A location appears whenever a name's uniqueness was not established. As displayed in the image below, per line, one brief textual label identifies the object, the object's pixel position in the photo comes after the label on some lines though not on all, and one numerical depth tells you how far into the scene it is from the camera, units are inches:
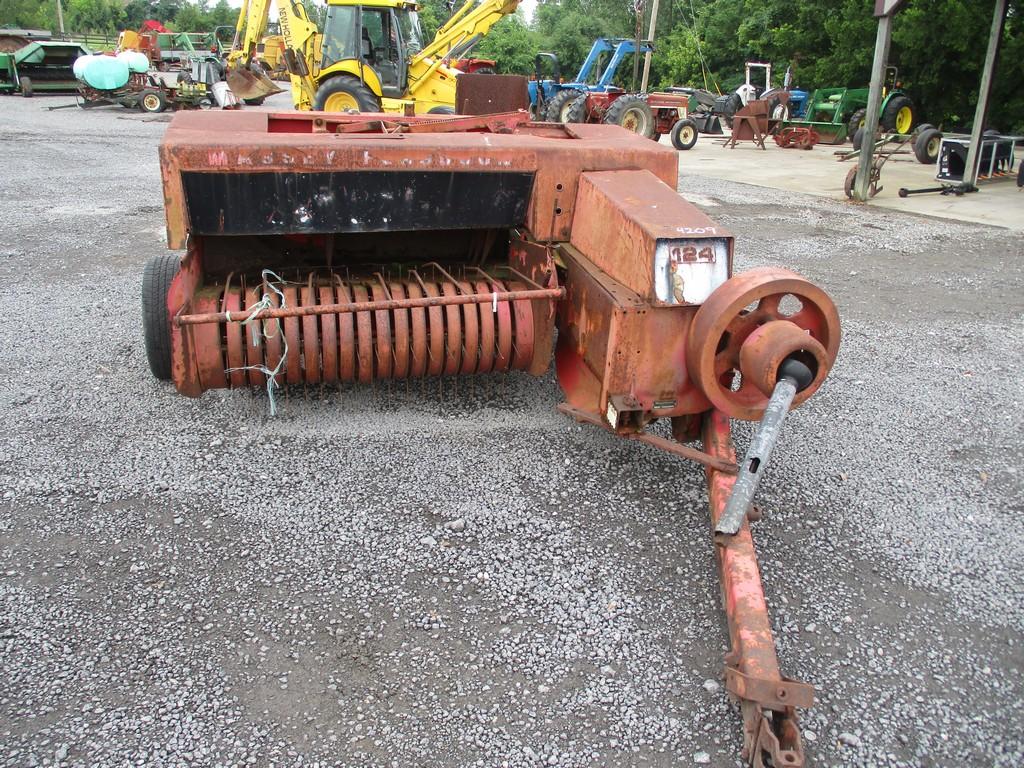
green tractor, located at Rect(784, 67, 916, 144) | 682.2
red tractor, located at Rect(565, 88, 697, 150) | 590.2
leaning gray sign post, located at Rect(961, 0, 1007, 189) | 391.2
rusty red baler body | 104.1
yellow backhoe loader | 442.9
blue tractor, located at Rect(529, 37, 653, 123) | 610.5
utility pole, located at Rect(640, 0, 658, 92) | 745.2
